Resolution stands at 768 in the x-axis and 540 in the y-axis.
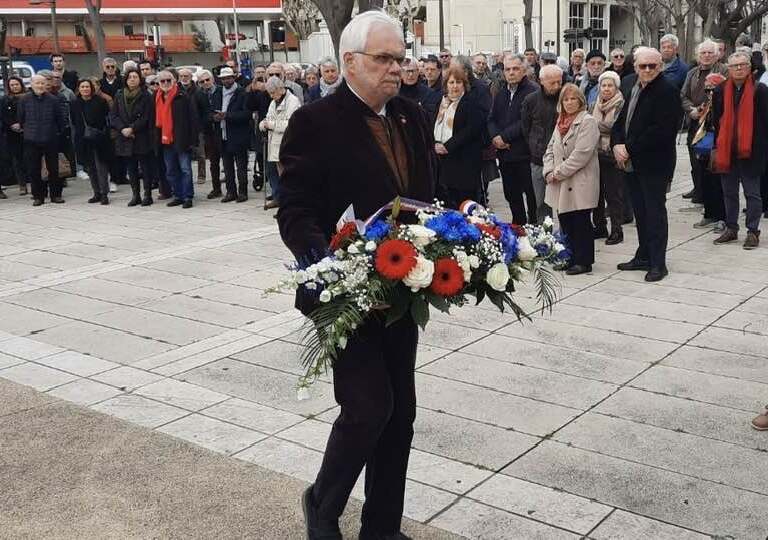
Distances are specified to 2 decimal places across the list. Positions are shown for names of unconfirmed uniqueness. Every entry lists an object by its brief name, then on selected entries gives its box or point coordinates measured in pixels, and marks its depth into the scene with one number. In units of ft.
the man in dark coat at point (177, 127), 45.09
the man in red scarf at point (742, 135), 31.09
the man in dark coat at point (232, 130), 45.42
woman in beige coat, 28.66
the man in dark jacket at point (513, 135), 34.27
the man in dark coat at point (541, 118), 31.32
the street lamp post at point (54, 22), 130.76
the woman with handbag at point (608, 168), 32.07
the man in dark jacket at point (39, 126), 47.24
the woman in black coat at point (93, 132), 47.09
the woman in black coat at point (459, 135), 32.83
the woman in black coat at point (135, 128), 45.82
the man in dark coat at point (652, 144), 27.55
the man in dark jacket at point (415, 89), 39.27
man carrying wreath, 11.48
